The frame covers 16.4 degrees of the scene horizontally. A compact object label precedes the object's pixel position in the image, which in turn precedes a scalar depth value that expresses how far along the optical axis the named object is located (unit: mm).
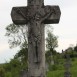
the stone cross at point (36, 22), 7035
